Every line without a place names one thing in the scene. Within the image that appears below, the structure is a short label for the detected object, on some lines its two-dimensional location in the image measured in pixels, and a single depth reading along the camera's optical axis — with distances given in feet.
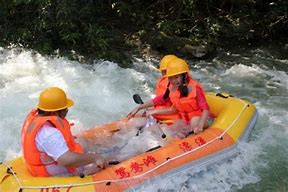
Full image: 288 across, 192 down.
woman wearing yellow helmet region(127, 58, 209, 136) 17.62
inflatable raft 14.37
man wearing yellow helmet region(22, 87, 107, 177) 13.87
